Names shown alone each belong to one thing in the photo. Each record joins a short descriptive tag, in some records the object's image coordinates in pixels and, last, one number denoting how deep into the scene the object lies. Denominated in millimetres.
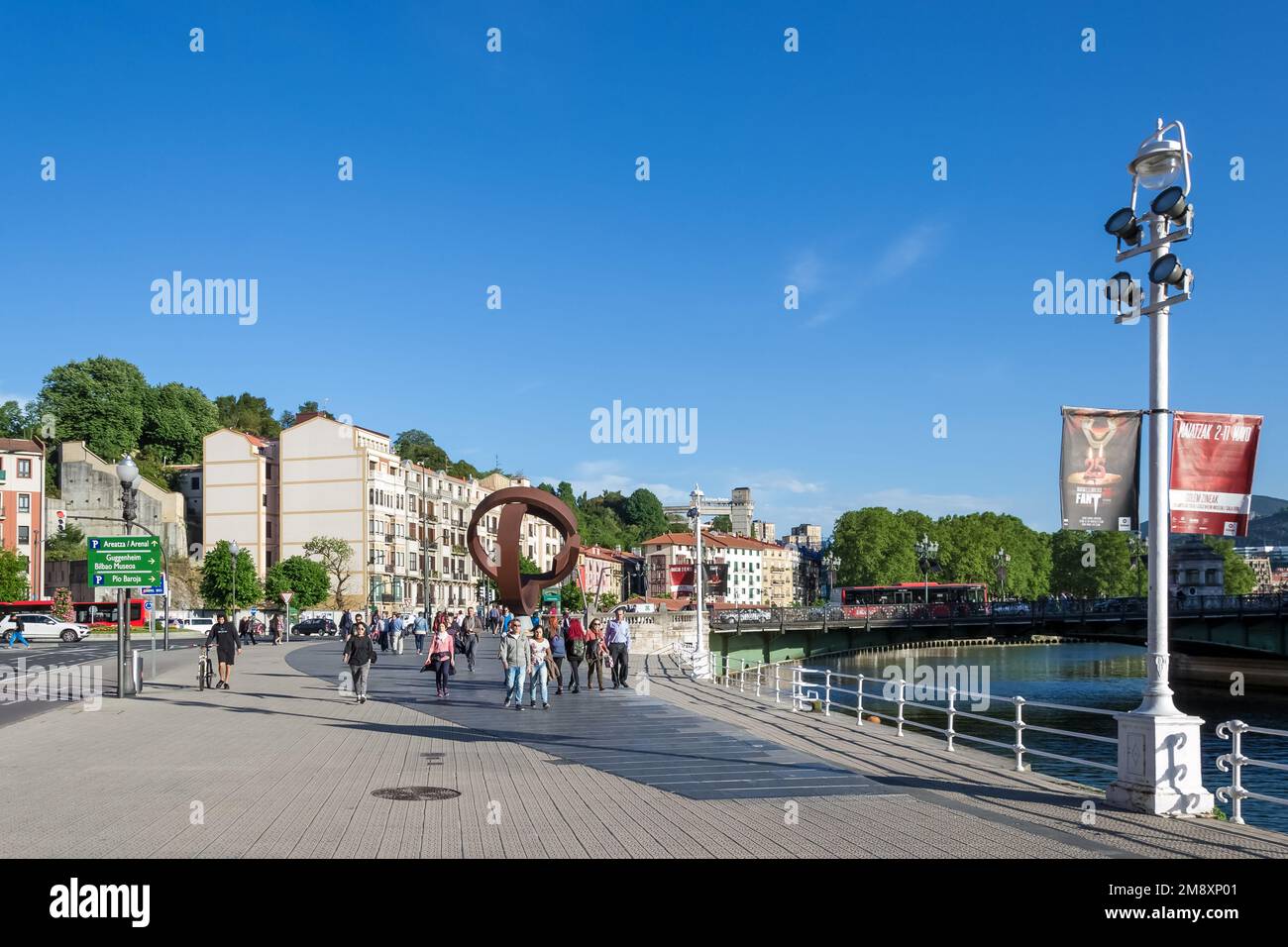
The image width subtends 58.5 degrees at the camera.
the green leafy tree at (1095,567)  145000
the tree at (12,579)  76625
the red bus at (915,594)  101750
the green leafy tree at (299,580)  87562
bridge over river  64812
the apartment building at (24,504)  89250
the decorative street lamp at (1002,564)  128125
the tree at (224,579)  86188
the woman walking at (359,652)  24109
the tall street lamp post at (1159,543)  10953
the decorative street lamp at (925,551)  97312
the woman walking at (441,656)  25094
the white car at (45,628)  63062
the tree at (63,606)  75375
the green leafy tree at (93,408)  107812
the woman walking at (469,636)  36875
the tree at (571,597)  120475
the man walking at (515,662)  22781
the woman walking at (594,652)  28344
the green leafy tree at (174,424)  116750
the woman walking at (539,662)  22891
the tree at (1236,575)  167175
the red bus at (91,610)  72625
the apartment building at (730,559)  163925
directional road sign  25766
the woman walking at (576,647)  27219
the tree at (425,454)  152500
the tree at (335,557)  91625
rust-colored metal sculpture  39938
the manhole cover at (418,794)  11945
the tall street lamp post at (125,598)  24438
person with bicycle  28359
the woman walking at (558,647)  27609
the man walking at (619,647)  28766
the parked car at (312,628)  78562
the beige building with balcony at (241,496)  98875
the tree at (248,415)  140500
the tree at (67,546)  92375
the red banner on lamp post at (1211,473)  11539
